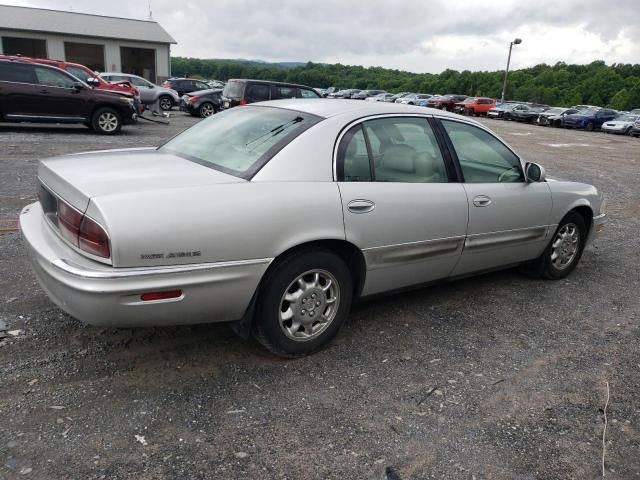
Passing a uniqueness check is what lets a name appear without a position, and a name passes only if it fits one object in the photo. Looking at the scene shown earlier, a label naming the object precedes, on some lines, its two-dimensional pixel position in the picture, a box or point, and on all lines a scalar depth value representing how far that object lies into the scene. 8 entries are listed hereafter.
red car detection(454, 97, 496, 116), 40.59
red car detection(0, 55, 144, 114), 15.55
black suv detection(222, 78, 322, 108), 16.39
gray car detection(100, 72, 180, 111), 22.03
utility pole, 50.09
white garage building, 36.84
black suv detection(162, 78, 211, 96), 25.48
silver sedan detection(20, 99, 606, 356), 2.63
